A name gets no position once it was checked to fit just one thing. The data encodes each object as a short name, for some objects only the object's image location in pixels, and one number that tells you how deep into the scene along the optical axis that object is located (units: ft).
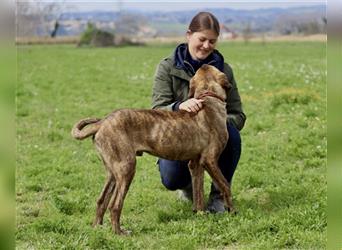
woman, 16.92
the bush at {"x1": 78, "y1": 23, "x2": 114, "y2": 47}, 191.62
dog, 15.01
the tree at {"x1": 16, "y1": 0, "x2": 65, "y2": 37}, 166.20
